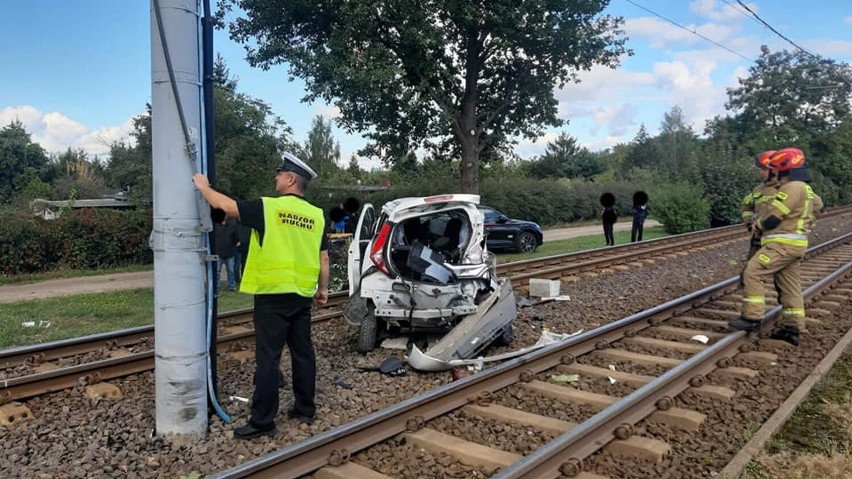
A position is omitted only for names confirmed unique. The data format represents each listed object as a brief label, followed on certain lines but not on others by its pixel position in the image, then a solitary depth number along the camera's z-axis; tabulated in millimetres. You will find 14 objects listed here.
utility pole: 4605
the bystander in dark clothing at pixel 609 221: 19838
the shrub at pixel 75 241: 15836
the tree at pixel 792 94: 52094
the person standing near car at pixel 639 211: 19969
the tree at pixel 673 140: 76938
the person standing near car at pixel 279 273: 4762
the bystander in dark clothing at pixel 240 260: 12484
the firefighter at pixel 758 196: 7242
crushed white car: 7223
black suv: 19859
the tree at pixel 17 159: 49094
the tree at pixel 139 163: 20297
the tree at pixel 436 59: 18969
